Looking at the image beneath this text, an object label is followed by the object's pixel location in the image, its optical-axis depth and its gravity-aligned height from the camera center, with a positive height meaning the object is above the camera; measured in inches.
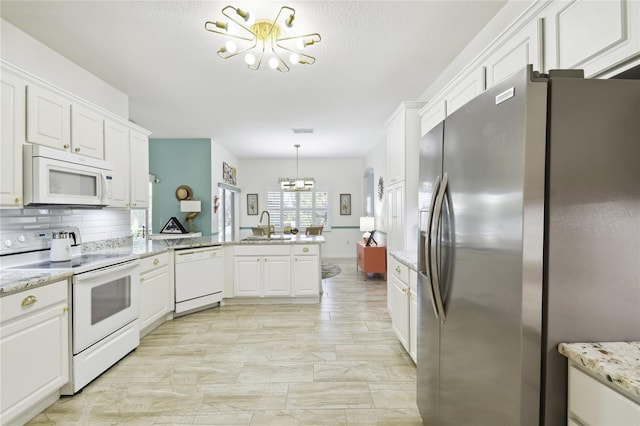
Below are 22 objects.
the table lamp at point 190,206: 216.2 +2.1
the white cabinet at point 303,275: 163.2 -36.0
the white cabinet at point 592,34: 41.8 +28.4
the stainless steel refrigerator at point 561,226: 34.6 -1.7
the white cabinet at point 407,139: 125.3 +31.0
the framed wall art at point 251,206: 330.0 +3.9
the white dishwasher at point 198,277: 142.7 -34.7
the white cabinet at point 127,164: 119.0 +19.5
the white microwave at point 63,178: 82.9 +9.3
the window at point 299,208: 333.1 +2.3
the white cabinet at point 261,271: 162.2 -33.7
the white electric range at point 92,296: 82.6 -27.5
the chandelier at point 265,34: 79.0 +53.0
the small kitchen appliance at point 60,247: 92.9 -12.7
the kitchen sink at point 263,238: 173.2 -17.0
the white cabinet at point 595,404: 29.2 -20.2
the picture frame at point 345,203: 333.4 +8.2
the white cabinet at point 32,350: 64.9 -34.2
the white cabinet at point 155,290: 118.9 -35.4
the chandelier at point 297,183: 260.7 +23.7
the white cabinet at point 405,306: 93.1 -32.5
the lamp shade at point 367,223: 243.9 -10.4
